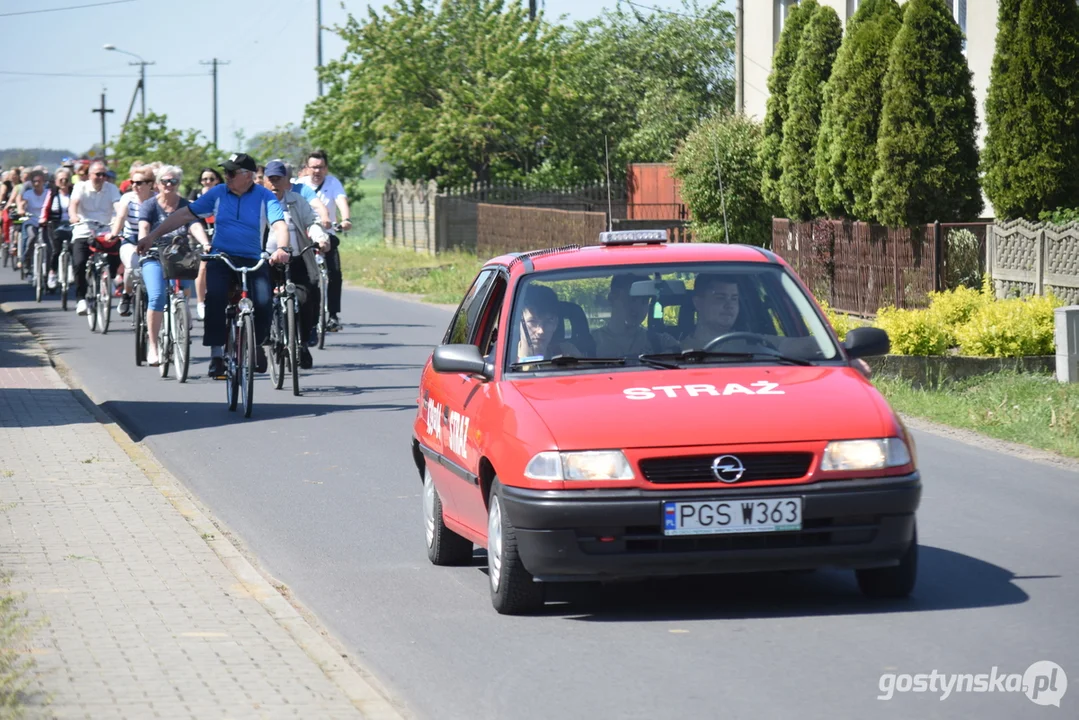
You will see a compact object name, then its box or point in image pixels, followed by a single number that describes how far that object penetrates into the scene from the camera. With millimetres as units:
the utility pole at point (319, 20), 86562
